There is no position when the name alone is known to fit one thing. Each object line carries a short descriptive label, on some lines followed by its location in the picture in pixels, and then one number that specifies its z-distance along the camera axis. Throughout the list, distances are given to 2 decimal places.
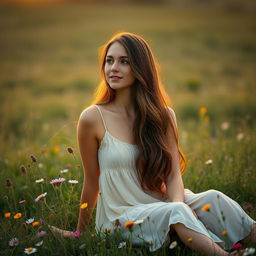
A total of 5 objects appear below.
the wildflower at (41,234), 2.66
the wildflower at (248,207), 3.05
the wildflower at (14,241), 2.70
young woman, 2.77
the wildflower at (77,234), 2.78
